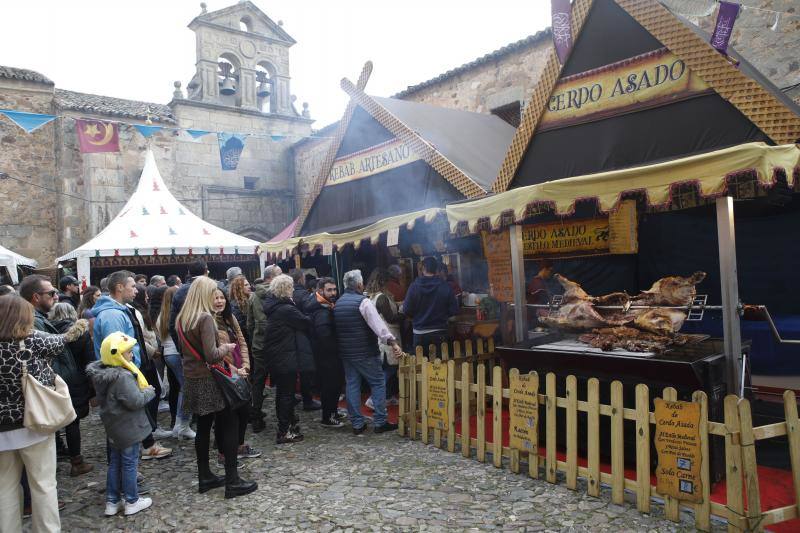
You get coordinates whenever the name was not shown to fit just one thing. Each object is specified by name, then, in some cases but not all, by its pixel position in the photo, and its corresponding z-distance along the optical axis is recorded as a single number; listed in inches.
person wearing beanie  151.7
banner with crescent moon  522.6
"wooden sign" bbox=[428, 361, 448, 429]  209.5
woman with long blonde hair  161.3
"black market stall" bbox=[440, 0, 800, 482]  167.0
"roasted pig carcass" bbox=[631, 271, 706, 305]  197.3
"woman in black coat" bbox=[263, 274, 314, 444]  220.7
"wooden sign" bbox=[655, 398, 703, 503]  137.0
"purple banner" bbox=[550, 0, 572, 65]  235.5
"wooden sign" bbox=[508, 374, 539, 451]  175.9
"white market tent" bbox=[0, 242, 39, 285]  462.5
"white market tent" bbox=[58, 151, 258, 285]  474.6
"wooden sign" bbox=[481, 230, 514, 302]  287.0
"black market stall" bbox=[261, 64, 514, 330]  309.4
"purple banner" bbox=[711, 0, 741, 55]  189.5
